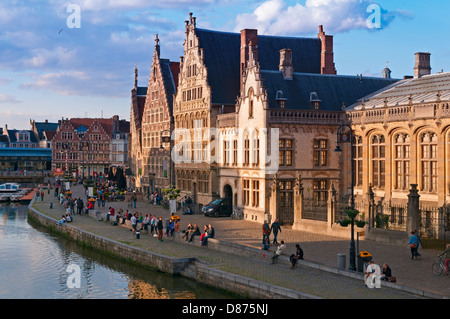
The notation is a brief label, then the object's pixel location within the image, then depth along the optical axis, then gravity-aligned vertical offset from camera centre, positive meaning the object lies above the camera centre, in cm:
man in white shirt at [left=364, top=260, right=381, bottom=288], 2295 -427
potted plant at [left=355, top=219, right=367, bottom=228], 2820 -275
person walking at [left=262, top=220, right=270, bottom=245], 3207 -364
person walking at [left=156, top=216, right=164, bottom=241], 3856 -405
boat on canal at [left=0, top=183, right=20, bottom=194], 9525 -367
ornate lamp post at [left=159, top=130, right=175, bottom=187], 6606 -88
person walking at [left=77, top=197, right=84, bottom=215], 5696 -389
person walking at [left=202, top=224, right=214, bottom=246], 3491 -411
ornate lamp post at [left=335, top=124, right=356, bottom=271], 2595 -398
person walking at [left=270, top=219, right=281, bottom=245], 3390 -357
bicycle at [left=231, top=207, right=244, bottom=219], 4869 -396
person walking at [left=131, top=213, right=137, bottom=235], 4351 -422
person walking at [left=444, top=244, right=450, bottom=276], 2483 -390
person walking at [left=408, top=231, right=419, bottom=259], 2836 -377
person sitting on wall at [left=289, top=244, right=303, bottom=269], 2767 -424
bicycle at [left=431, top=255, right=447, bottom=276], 2505 -427
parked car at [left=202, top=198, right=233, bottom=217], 5088 -366
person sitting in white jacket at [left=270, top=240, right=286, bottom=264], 2898 -424
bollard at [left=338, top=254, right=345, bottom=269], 2630 -421
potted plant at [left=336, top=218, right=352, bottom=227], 2912 -278
